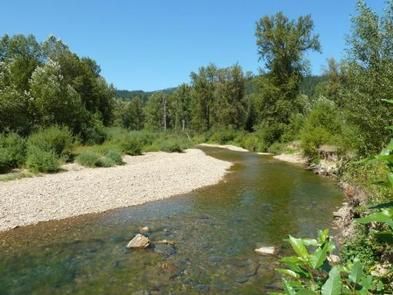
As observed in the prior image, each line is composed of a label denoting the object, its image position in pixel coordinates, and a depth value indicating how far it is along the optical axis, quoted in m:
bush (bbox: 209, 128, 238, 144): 69.80
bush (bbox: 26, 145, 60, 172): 22.70
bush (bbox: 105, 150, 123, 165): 29.45
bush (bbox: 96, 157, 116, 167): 27.67
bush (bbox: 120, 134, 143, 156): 36.88
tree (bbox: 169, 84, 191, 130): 95.19
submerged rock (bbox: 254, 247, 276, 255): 11.06
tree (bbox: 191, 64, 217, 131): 81.21
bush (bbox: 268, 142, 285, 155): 46.77
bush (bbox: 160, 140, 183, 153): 44.73
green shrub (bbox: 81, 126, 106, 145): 36.75
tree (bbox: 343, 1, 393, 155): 15.82
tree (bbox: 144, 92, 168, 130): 101.45
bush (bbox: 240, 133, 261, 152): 54.44
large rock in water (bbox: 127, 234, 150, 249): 11.66
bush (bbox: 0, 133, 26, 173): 22.12
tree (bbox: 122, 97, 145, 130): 98.12
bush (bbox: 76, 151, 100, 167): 26.56
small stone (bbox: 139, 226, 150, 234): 13.43
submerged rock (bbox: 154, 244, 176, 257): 11.28
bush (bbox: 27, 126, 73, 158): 25.83
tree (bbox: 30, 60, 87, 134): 31.81
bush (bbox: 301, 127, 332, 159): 33.65
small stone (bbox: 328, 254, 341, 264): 9.48
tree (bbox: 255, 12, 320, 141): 47.50
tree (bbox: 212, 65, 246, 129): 74.81
